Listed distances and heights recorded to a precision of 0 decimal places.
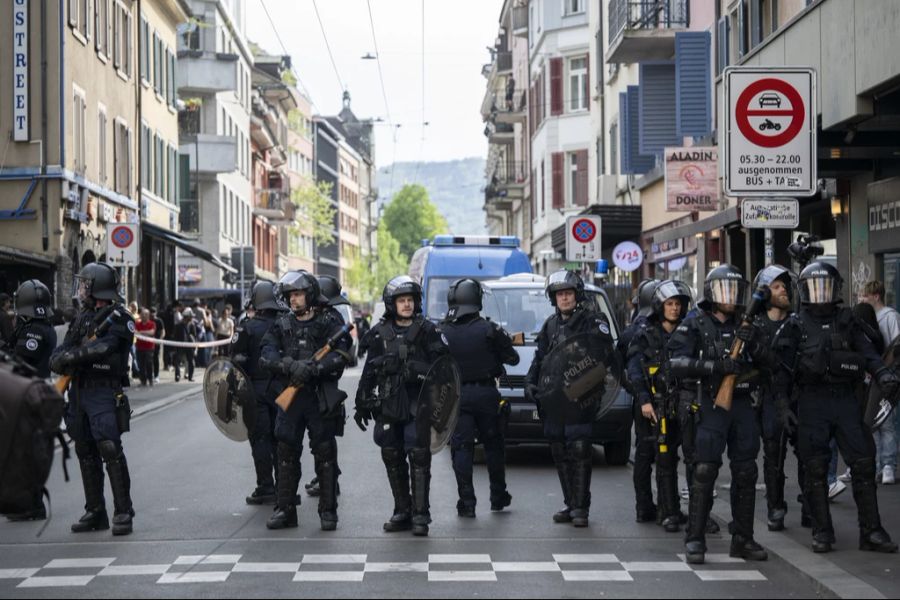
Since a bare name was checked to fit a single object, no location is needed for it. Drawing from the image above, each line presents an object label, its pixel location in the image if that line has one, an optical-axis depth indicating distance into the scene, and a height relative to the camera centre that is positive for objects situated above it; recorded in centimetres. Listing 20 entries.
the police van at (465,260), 2334 +71
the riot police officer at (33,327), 1199 -13
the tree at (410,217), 14425 +836
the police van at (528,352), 1539 -48
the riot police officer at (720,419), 955 -71
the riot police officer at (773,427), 1068 -85
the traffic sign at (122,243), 2509 +107
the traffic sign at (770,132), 1173 +129
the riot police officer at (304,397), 1112 -64
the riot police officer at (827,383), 971 -51
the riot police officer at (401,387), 1111 -57
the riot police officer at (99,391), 1101 -58
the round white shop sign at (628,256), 2644 +82
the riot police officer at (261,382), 1271 -61
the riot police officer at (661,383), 1095 -56
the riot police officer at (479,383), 1202 -59
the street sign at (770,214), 1177 +67
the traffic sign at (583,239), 2473 +105
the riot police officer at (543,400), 1141 -62
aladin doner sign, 2168 +176
